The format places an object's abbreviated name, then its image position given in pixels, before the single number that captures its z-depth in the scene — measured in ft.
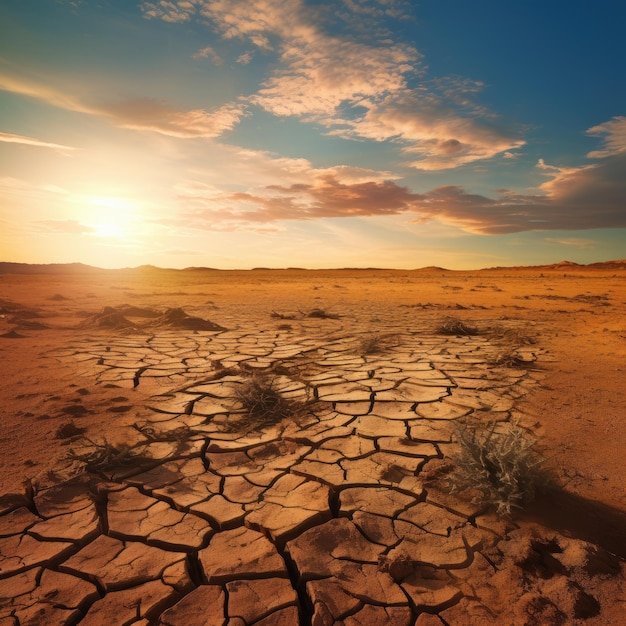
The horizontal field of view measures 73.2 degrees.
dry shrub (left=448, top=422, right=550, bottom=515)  6.95
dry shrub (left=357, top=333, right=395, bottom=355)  17.66
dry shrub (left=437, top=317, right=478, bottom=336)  22.24
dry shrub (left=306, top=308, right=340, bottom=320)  29.24
